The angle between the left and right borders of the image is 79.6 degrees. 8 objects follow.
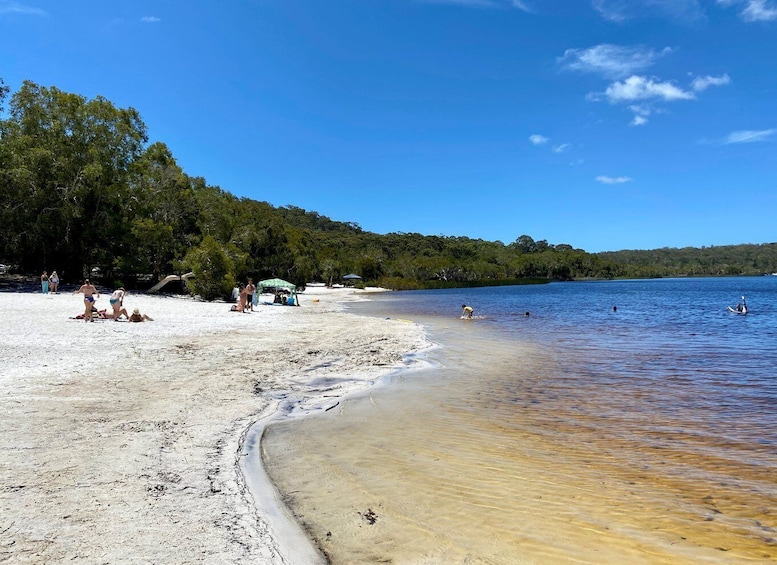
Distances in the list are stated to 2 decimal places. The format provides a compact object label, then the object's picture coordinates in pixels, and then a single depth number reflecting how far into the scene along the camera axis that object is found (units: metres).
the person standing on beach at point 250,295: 28.71
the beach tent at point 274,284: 39.22
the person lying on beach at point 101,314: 18.02
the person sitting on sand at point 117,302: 17.94
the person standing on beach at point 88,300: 16.61
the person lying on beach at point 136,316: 18.17
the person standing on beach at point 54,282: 27.30
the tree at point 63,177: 31.34
